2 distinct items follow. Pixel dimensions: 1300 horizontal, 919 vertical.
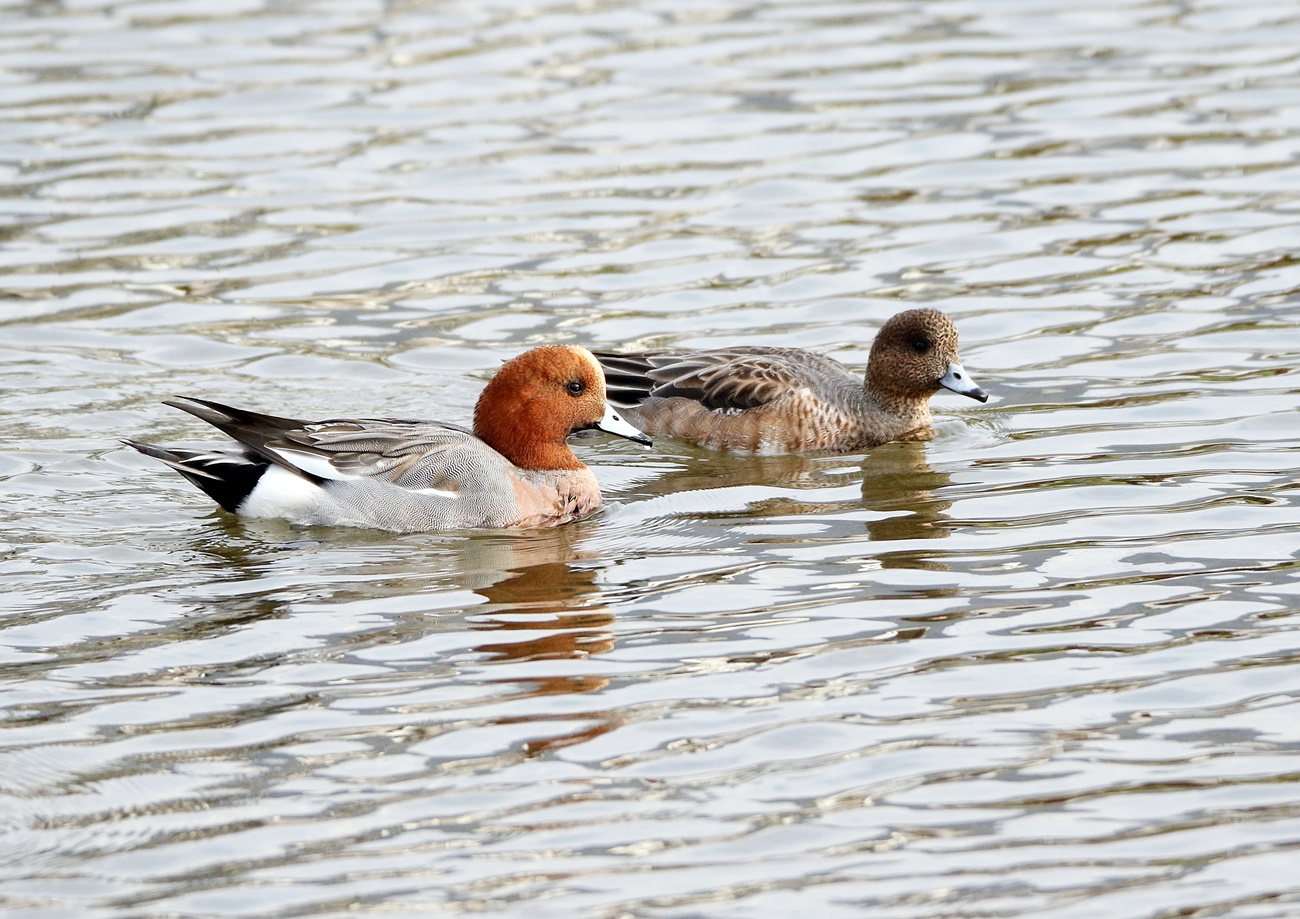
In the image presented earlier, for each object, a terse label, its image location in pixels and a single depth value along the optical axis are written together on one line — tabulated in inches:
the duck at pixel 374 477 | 694.5
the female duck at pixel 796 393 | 812.0
